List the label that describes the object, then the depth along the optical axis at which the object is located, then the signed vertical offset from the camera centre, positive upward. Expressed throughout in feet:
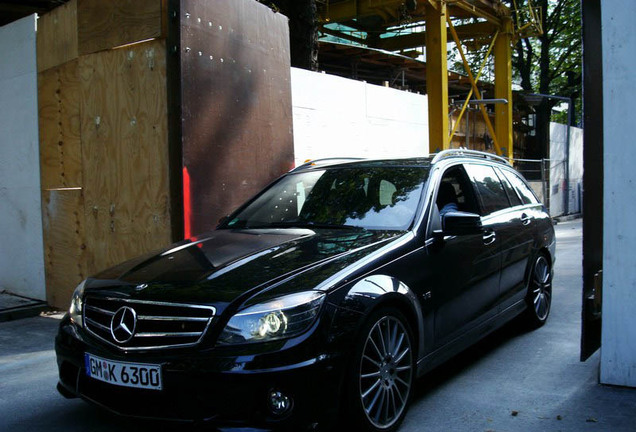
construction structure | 46.23 +14.27
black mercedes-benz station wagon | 9.75 -2.11
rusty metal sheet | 21.02 +3.07
